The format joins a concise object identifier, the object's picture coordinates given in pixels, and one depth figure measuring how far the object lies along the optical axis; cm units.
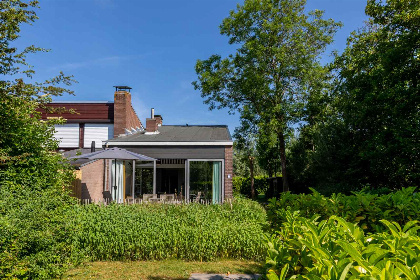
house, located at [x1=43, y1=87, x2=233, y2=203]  1628
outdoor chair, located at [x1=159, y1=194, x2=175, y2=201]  1472
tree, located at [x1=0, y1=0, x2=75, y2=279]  529
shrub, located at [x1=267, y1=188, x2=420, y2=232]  371
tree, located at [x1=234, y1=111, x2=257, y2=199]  2461
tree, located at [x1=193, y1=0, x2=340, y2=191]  2251
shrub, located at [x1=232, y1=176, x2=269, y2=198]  3098
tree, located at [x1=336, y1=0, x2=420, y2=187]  1384
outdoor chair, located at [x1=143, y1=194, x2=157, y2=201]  1519
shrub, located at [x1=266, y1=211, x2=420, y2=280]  143
